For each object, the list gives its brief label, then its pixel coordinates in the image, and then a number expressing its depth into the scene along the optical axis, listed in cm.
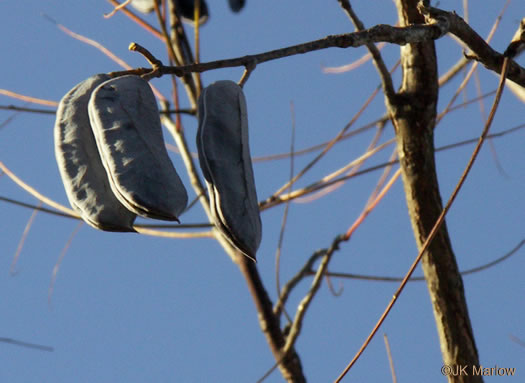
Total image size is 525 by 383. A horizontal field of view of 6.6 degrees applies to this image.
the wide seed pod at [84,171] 328
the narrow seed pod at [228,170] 328
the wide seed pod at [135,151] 325
